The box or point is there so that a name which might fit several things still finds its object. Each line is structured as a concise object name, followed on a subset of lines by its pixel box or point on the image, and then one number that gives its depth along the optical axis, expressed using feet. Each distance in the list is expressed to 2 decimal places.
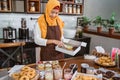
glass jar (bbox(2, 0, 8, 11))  11.00
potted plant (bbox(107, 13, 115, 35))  11.71
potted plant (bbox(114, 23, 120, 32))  11.57
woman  8.11
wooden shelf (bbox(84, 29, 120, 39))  11.48
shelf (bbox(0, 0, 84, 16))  11.61
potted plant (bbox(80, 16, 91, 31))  13.84
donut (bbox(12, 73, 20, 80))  4.81
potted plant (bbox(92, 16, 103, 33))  12.55
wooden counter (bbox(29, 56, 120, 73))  6.59
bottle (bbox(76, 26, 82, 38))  13.56
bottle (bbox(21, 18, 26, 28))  11.54
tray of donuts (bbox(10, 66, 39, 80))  4.76
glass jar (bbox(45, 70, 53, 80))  5.10
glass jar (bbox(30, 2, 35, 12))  12.05
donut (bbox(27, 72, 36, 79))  4.82
